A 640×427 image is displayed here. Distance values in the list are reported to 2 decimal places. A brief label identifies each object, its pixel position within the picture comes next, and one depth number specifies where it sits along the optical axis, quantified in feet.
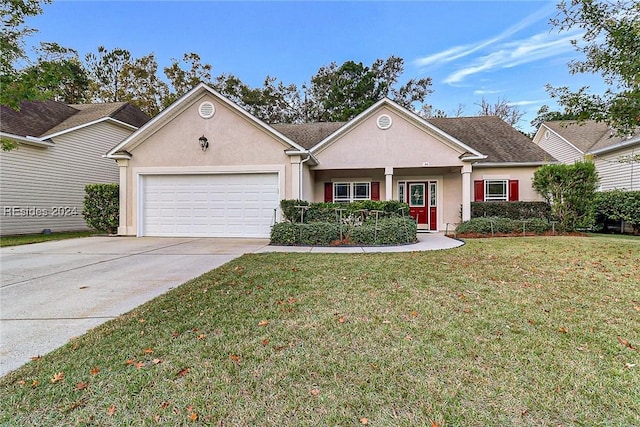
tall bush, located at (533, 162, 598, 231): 35.32
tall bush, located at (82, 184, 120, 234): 38.63
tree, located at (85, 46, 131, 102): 84.17
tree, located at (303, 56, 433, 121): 91.56
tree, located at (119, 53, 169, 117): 80.28
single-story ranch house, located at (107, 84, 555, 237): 35.76
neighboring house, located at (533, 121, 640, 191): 44.27
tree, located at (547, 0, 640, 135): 21.04
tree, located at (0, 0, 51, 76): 20.45
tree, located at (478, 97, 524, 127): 101.50
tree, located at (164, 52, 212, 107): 81.92
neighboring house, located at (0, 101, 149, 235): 40.73
